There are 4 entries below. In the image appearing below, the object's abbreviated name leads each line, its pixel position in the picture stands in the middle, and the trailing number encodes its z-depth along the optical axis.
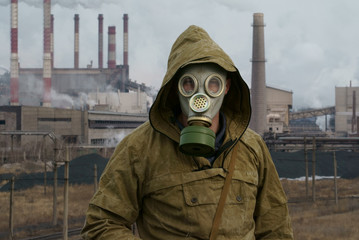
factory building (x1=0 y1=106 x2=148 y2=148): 36.88
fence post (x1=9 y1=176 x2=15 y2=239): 14.03
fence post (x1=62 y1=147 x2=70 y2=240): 13.15
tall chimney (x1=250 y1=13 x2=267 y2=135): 48.19
